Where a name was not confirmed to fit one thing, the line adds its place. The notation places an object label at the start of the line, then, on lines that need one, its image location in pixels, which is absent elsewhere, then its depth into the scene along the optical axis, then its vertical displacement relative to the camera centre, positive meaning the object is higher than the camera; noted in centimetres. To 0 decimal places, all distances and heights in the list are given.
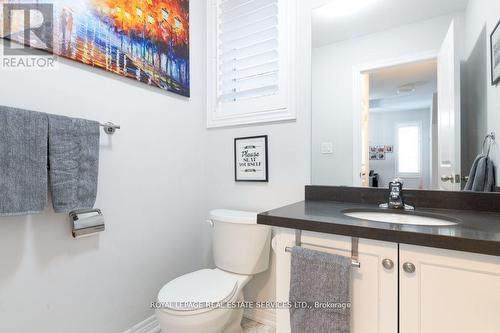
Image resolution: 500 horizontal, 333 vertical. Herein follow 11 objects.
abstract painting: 118 +68
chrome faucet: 119 -14
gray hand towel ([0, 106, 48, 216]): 95 +2
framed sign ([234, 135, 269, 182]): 167 +5
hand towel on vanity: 87 -43
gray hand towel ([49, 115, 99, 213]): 108 +2
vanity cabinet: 71 -36
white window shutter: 161 +70
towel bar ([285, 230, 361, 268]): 87 -29
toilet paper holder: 116 -26
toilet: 117 -62
